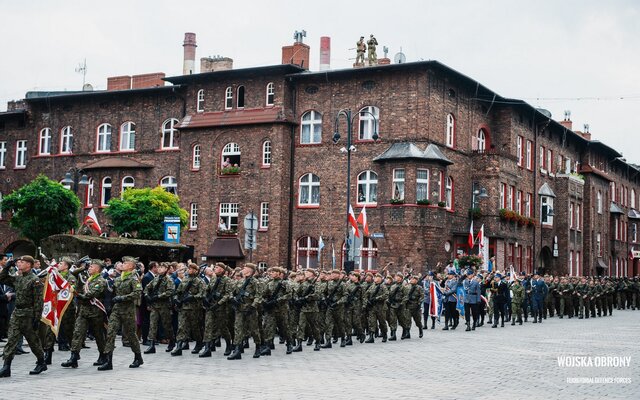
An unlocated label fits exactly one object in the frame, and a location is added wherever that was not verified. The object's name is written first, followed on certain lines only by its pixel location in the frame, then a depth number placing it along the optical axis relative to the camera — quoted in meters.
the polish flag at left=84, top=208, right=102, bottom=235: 33.28
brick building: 40.44
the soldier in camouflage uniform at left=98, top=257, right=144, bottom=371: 14.63
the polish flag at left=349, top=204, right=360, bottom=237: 31.38
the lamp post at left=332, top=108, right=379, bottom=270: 28.66
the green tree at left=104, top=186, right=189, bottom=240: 39.75
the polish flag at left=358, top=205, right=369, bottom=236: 33.34
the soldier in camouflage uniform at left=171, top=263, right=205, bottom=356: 17.47
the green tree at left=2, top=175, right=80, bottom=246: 41.25
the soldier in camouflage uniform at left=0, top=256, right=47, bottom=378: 13.51
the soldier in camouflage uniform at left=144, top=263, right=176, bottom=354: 17.64
